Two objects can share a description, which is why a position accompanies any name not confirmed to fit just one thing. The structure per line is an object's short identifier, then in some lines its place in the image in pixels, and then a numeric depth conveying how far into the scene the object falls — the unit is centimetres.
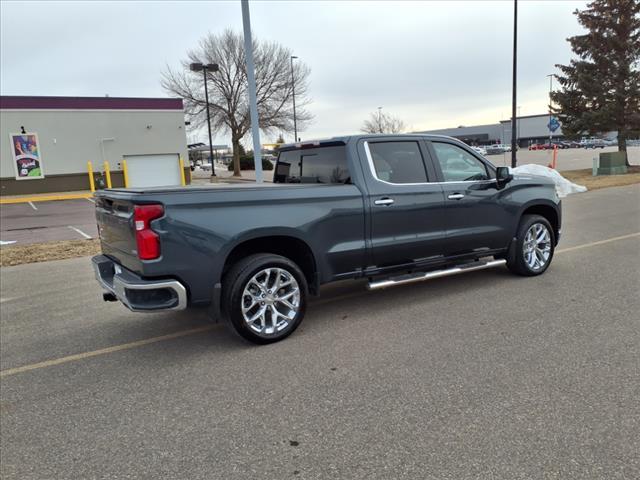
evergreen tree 2441
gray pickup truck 399
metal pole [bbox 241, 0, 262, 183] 1004
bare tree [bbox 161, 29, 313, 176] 3588
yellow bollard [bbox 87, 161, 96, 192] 2474
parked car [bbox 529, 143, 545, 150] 8769
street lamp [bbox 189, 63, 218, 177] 2672
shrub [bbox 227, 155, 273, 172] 4519
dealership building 10794
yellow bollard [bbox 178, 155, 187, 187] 2893
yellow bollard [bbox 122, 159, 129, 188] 2745
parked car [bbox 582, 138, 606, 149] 8125
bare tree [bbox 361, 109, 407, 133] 6519
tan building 2653
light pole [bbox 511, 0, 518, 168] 2066
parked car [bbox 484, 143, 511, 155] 4866
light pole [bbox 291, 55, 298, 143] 3619
